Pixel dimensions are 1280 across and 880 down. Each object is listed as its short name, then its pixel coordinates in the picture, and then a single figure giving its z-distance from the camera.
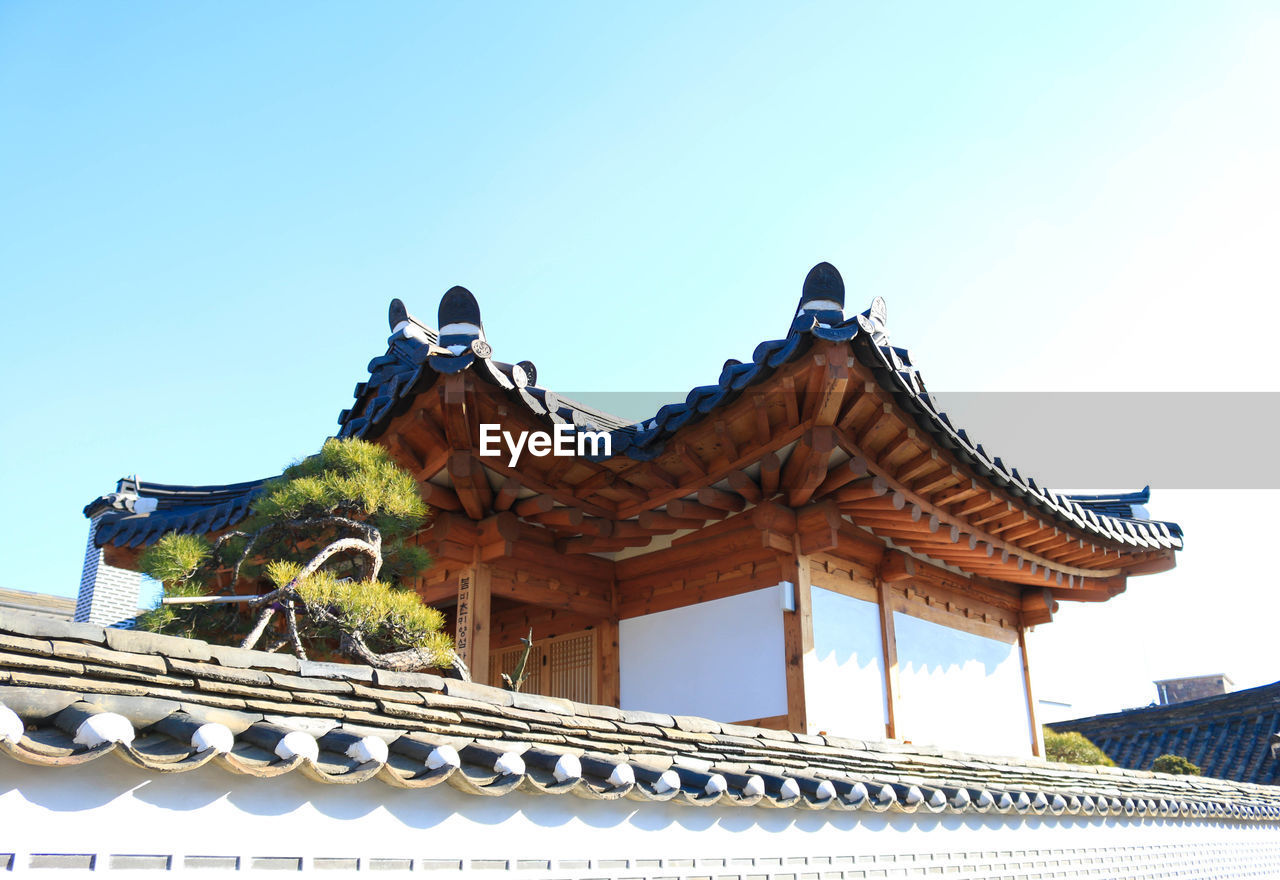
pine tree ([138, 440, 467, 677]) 5.01
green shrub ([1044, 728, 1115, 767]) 12.95
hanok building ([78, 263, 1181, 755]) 7.38
